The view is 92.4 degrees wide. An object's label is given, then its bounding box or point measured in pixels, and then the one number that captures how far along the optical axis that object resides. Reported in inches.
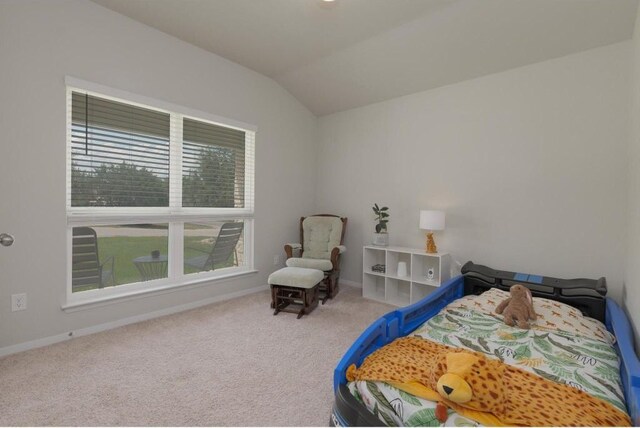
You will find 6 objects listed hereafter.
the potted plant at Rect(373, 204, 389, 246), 147.8
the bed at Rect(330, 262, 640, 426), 50.8
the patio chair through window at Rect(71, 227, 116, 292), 102.6
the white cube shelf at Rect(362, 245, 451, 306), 132.0
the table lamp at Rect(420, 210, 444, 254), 126.6
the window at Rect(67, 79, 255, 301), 103.1
